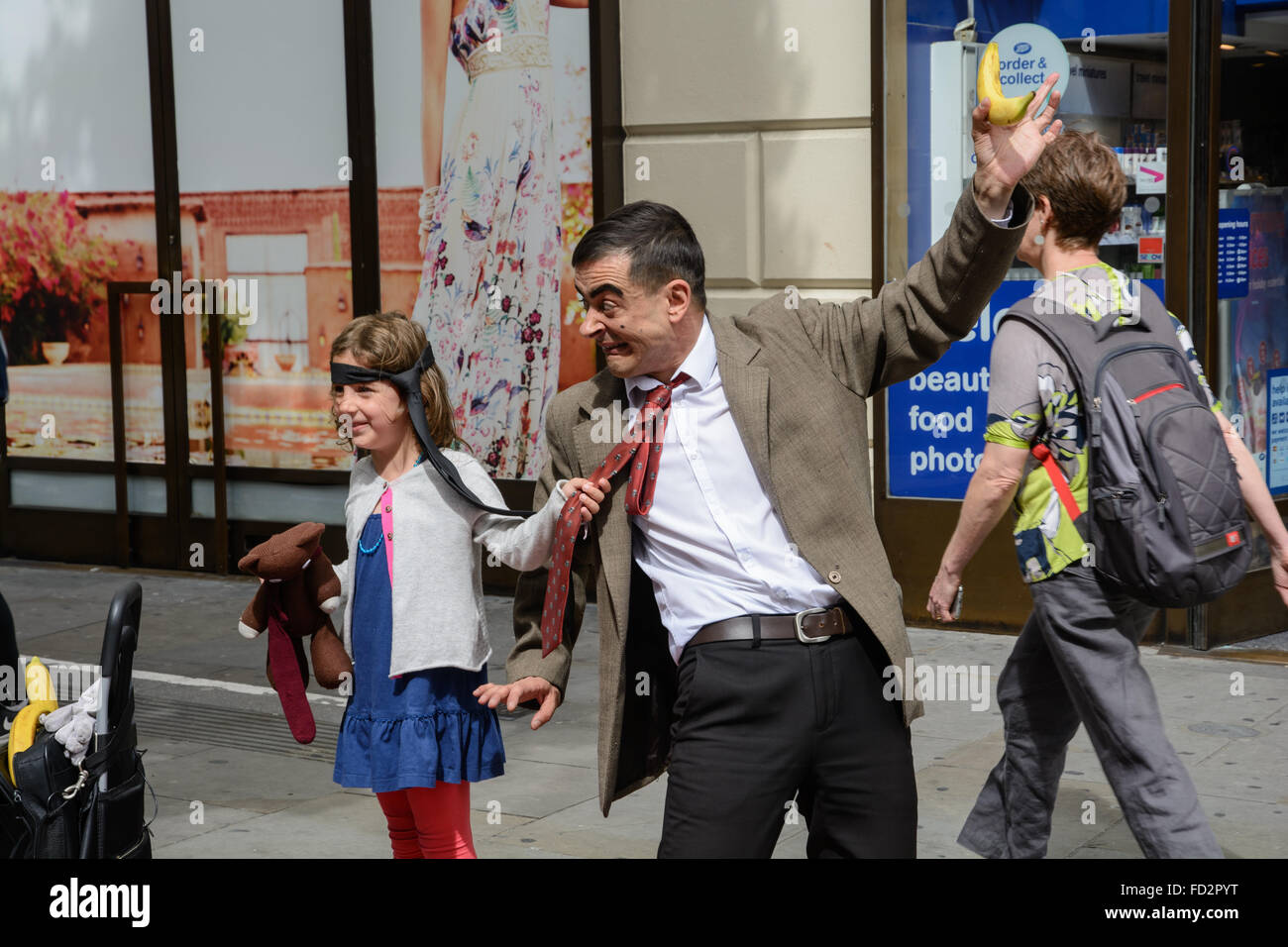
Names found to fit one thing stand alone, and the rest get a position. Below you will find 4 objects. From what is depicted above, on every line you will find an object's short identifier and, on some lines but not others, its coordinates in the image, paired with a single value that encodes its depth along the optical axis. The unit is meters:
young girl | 3.94
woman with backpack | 3.73
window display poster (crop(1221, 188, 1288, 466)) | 7.46
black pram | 3.31
